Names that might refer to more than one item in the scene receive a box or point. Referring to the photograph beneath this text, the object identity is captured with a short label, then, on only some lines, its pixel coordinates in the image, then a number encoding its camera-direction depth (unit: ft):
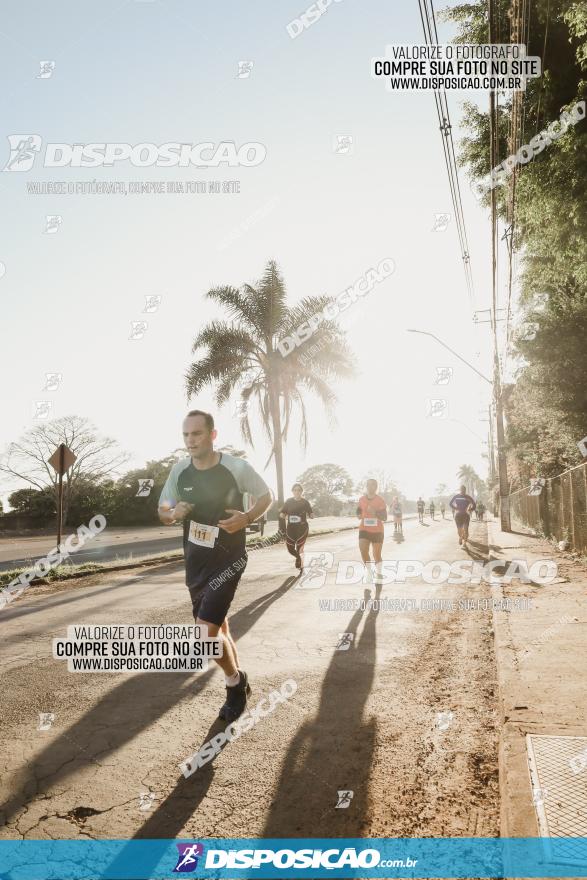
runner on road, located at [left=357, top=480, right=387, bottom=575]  34.37
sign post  42.52
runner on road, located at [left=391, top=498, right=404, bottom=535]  89.71
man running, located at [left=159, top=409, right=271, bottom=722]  12.90
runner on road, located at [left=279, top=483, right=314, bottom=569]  40.01
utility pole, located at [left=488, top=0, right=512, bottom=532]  70.61
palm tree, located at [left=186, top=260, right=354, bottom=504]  73.56
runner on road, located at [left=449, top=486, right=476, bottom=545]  56.59
